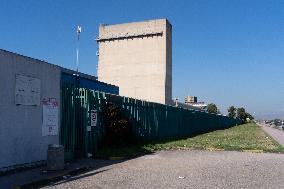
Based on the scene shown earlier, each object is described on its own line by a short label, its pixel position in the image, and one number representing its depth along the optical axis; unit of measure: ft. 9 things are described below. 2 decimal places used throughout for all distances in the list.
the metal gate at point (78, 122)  31.42
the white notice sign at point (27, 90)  26.35
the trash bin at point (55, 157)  25.46
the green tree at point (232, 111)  339.04
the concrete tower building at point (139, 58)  154.95
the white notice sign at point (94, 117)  34.97
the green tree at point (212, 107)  322.80
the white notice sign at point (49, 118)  28.83
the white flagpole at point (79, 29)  80.84
